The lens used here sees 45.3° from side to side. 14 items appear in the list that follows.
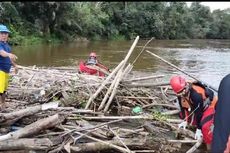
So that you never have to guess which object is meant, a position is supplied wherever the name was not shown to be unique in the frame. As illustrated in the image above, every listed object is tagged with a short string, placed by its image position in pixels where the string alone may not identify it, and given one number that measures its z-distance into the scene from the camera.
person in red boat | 7.22
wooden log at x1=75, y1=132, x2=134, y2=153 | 3.97
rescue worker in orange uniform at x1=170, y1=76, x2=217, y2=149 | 4.24
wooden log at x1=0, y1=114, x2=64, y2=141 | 3.98
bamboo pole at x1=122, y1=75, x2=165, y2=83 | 6.29
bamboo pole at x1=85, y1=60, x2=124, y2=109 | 5.66
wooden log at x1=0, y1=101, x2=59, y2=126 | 4.38
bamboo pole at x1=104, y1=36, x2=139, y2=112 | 5.76
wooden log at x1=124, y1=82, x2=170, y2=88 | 6.34
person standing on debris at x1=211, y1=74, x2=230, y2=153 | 2.26
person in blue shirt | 5.03
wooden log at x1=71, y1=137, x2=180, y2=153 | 4.04
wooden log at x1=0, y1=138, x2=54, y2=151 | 3.85
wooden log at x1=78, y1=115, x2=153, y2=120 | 4.73
